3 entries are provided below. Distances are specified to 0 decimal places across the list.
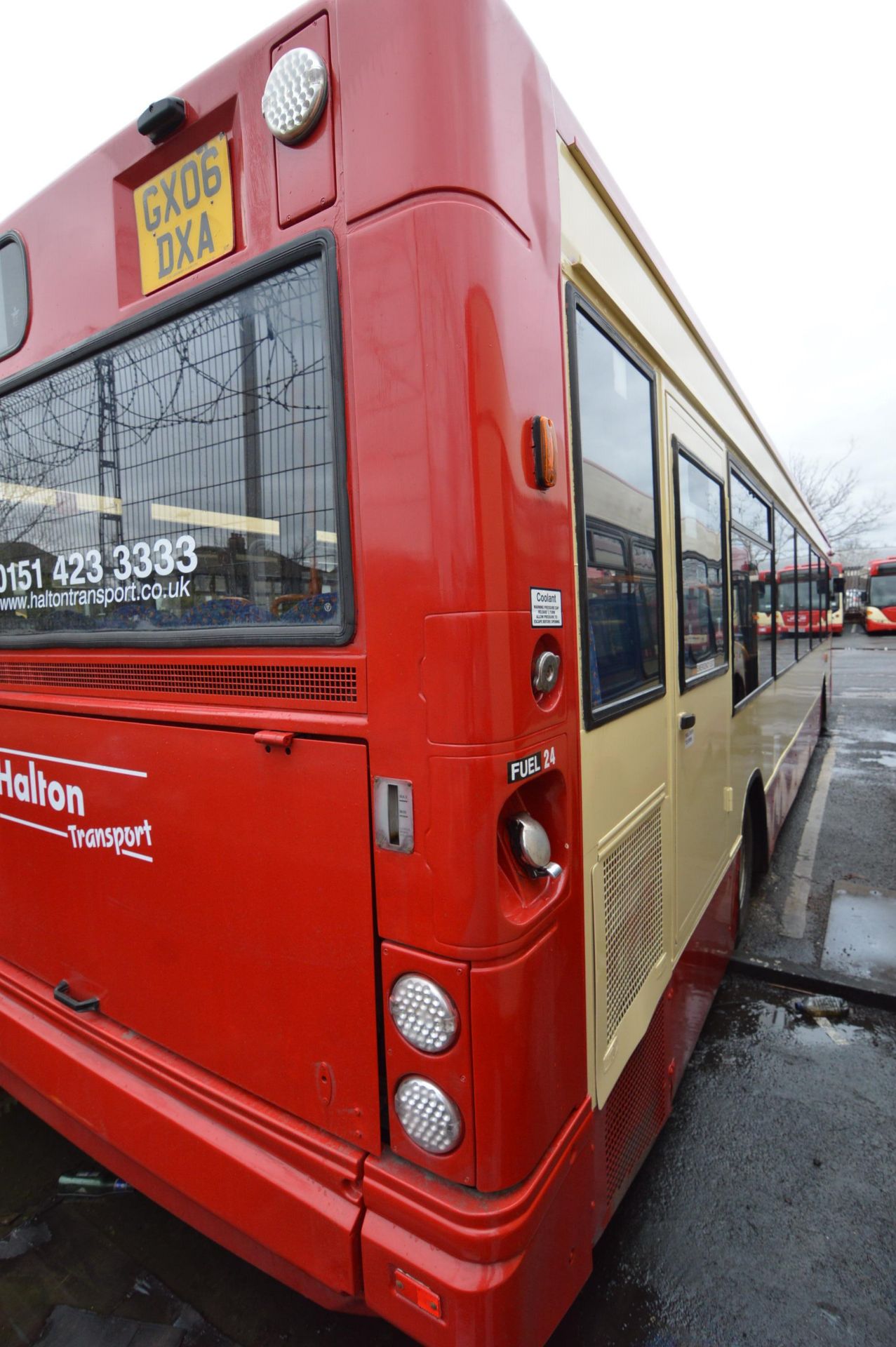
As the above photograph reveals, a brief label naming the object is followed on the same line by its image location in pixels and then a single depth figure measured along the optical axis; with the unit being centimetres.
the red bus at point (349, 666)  133
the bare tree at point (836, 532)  3822
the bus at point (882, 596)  3003
